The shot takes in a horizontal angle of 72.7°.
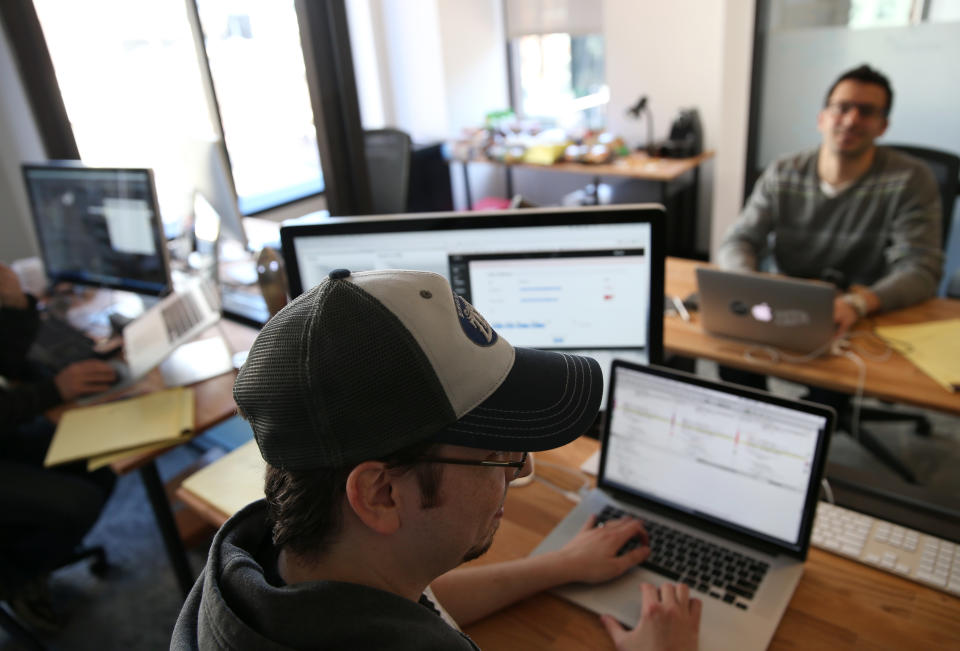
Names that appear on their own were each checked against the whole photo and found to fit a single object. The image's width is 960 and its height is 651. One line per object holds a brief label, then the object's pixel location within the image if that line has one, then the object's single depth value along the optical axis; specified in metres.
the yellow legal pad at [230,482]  1.30
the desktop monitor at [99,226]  2.01
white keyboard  1.00
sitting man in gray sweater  2.02
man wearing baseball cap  0.61
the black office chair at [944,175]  2.18
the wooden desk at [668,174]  3.77
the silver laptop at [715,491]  0.97
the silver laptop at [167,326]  1.78
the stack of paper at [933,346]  1.54
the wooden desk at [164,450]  1.62
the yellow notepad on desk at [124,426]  1.57
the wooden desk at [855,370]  1.49
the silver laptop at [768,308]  1.57
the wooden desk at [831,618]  0.92
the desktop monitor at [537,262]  1.21
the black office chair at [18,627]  1.78
